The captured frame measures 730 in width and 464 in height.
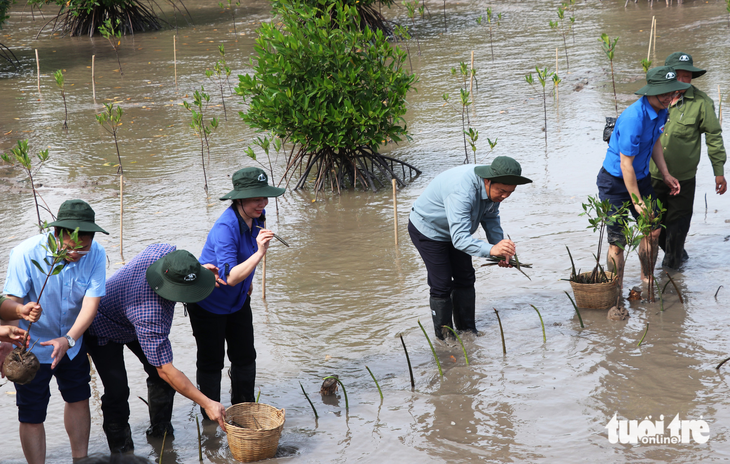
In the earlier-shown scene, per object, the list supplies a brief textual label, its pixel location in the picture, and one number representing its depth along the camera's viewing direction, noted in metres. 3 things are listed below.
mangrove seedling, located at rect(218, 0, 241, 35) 19.31
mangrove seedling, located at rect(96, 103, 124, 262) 7.21
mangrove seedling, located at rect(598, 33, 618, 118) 9.89
